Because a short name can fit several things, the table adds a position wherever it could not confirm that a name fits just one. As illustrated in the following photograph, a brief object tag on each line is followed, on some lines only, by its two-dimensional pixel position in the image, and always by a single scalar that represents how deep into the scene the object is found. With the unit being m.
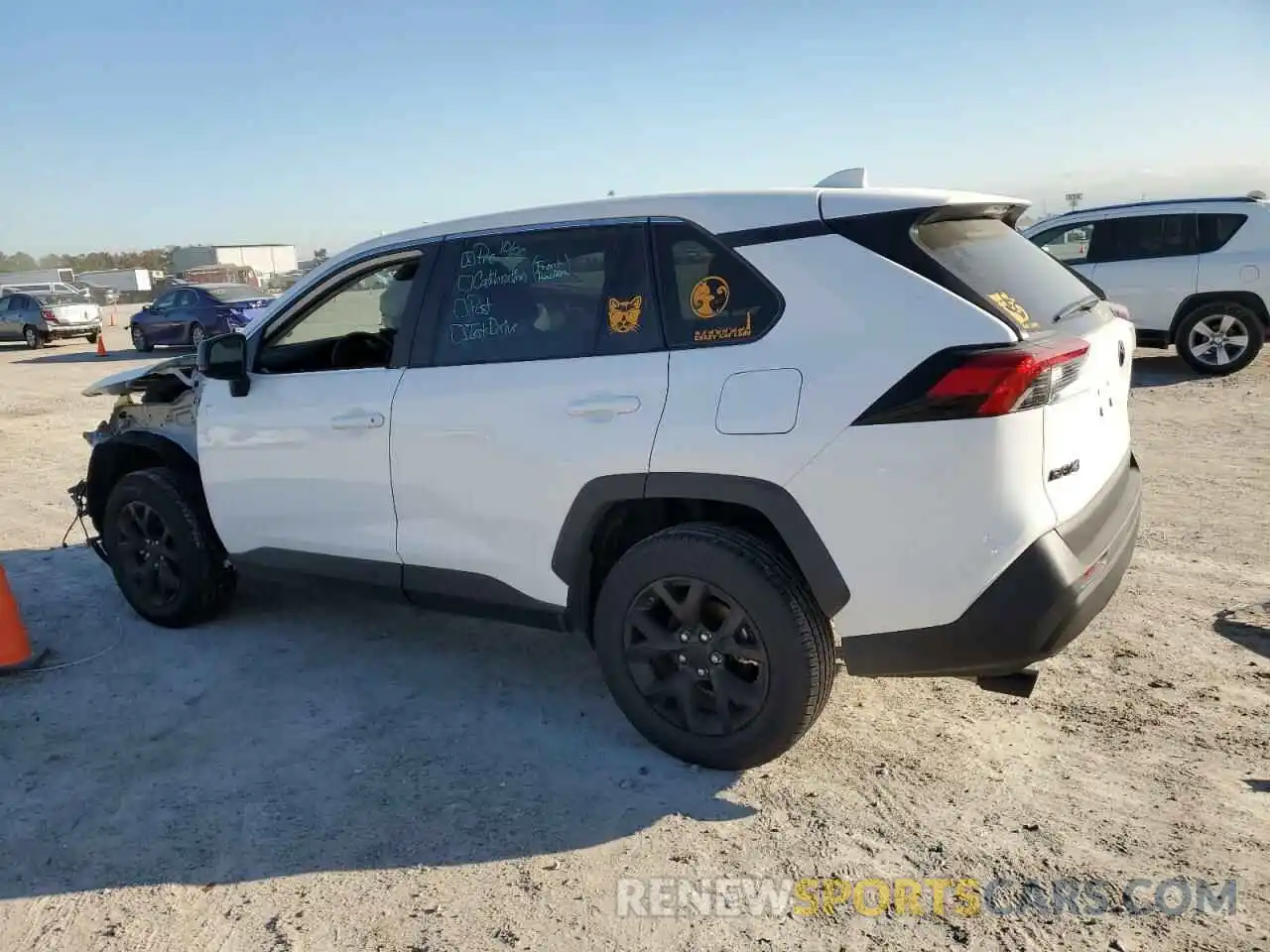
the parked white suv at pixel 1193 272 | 10.53
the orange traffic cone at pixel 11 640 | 4.46
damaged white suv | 2.82
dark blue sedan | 20.09
